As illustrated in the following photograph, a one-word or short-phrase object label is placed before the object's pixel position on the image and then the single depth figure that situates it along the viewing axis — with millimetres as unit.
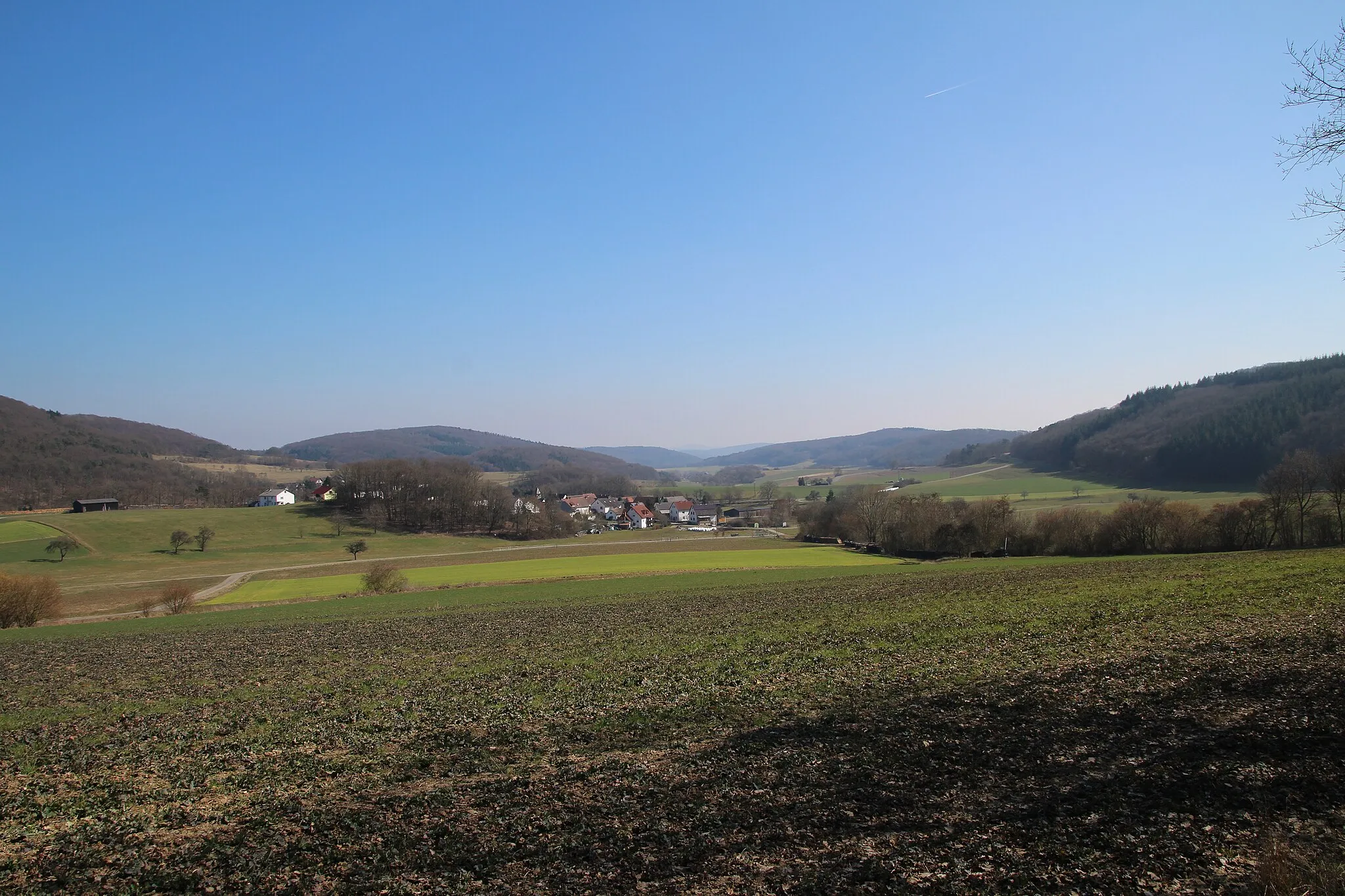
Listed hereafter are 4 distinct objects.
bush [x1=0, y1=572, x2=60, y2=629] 40625
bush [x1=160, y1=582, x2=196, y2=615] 45094
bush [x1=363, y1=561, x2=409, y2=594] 50062
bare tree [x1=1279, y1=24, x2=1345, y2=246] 10703
